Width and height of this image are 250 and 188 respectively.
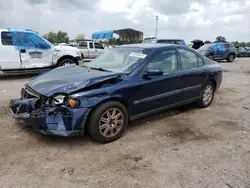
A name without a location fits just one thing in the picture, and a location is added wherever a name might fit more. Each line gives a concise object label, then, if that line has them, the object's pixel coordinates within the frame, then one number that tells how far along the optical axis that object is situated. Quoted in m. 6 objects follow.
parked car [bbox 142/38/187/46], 15.55
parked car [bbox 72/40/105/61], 16.95
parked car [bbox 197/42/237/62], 16.80
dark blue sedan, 3.22
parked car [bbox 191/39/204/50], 23.97
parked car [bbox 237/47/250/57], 27.25
